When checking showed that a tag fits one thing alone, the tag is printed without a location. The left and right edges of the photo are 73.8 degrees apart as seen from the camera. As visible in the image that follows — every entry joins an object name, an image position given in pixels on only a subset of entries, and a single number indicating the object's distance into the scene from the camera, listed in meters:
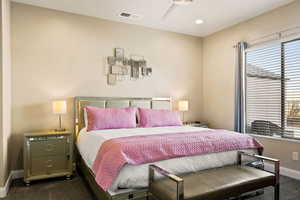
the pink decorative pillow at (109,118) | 3.27
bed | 1.94
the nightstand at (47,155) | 2.98
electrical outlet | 3.16
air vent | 3.80
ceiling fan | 2.68
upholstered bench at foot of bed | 1.76
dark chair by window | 3.52
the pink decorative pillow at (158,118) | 3.70
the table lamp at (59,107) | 3.30
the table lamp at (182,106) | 4.51
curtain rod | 3.23
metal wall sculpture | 4.05
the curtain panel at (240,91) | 4.01
